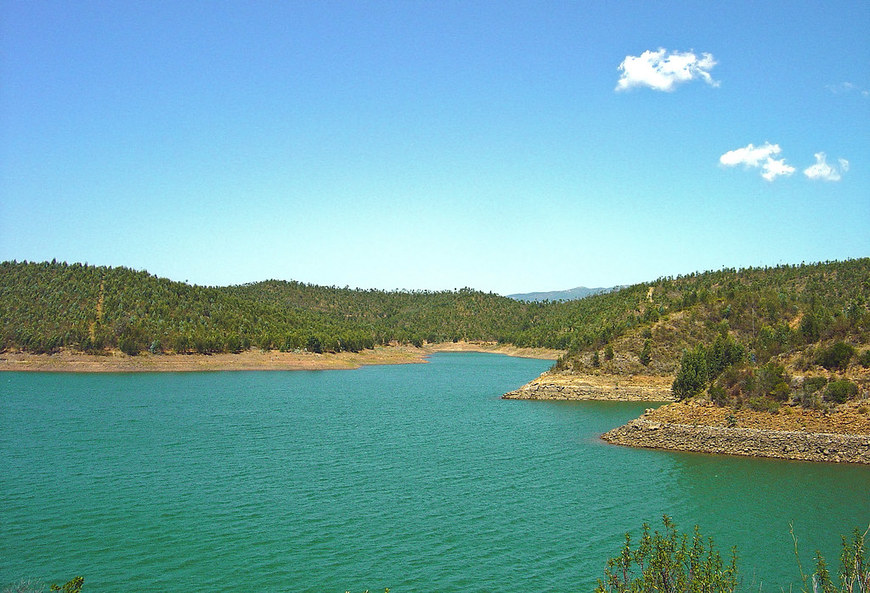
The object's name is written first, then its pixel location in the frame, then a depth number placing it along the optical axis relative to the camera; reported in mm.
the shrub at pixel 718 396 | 39406
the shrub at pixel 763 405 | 36938
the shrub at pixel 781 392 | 37344
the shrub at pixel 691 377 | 44062
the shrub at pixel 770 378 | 38062
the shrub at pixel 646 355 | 64188
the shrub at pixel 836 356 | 37656
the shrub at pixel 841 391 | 35312
